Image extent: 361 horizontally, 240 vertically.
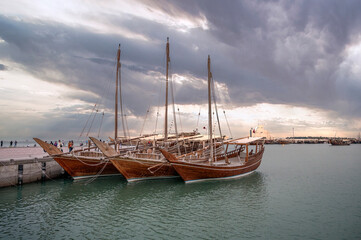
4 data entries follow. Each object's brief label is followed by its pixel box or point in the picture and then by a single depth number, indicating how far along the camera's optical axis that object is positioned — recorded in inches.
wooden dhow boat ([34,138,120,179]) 1083.4
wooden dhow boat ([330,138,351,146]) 6959.2
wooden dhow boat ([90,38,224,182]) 1041.5
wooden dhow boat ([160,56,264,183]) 1016.9
